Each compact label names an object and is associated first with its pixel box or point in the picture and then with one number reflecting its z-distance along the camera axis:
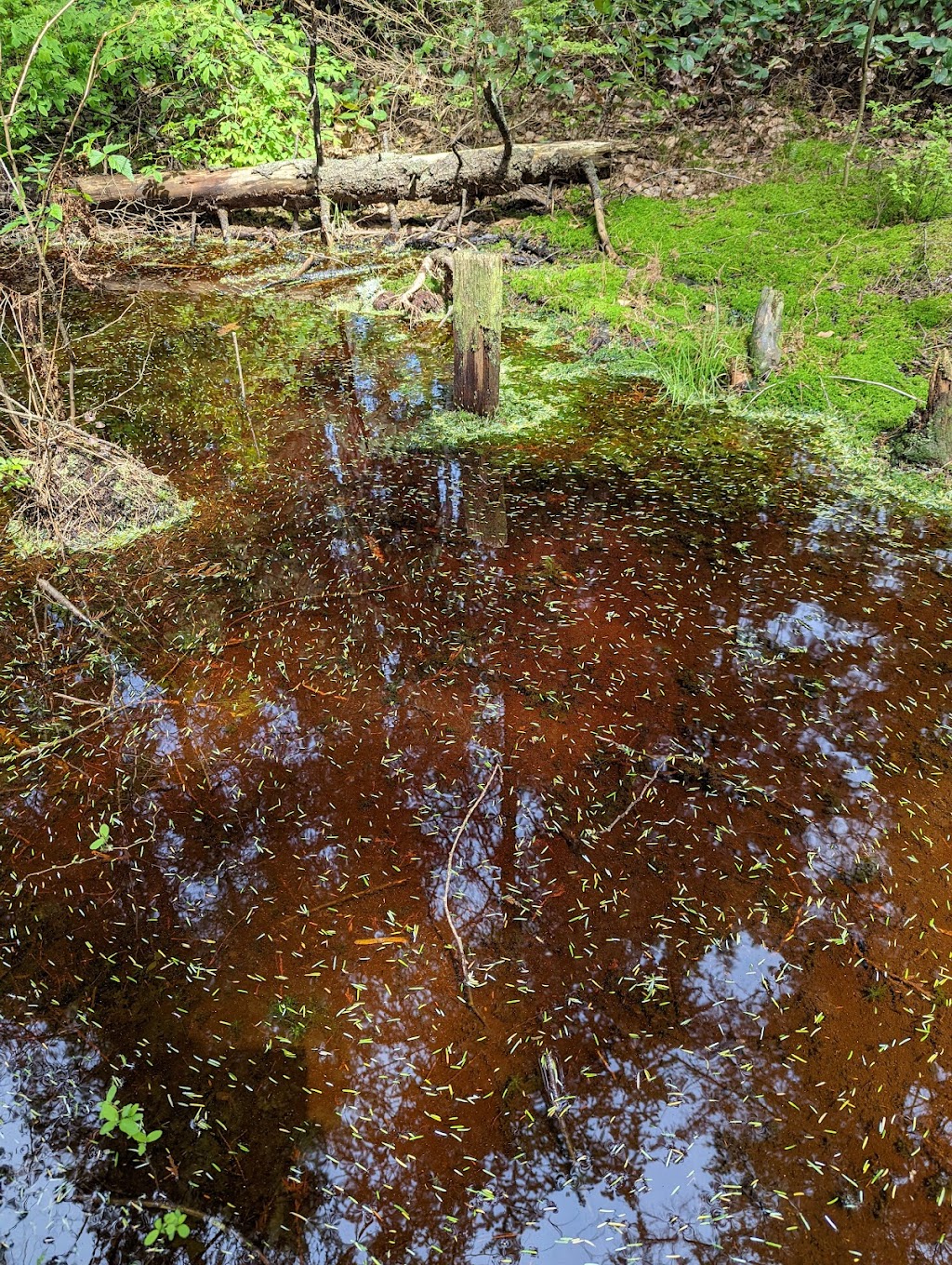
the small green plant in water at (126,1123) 1.76
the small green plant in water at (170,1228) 1.60
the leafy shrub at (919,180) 6.13
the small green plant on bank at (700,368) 5.64
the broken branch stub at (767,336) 5.46
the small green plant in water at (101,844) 2.51
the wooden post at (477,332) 4.85
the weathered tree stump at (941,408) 4.25
